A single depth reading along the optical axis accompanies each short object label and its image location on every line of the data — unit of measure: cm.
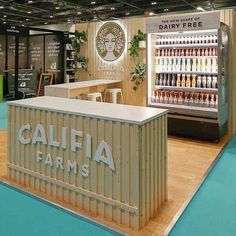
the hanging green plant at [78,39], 803
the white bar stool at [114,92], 722
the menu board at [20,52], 1298
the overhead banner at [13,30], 961
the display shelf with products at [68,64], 1216
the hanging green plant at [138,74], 710
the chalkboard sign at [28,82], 1129
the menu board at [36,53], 1324
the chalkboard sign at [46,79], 1155
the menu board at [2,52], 1260
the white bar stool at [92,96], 652
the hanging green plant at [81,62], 811
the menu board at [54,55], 1223
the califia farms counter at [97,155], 268
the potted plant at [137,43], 703
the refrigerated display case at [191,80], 540
